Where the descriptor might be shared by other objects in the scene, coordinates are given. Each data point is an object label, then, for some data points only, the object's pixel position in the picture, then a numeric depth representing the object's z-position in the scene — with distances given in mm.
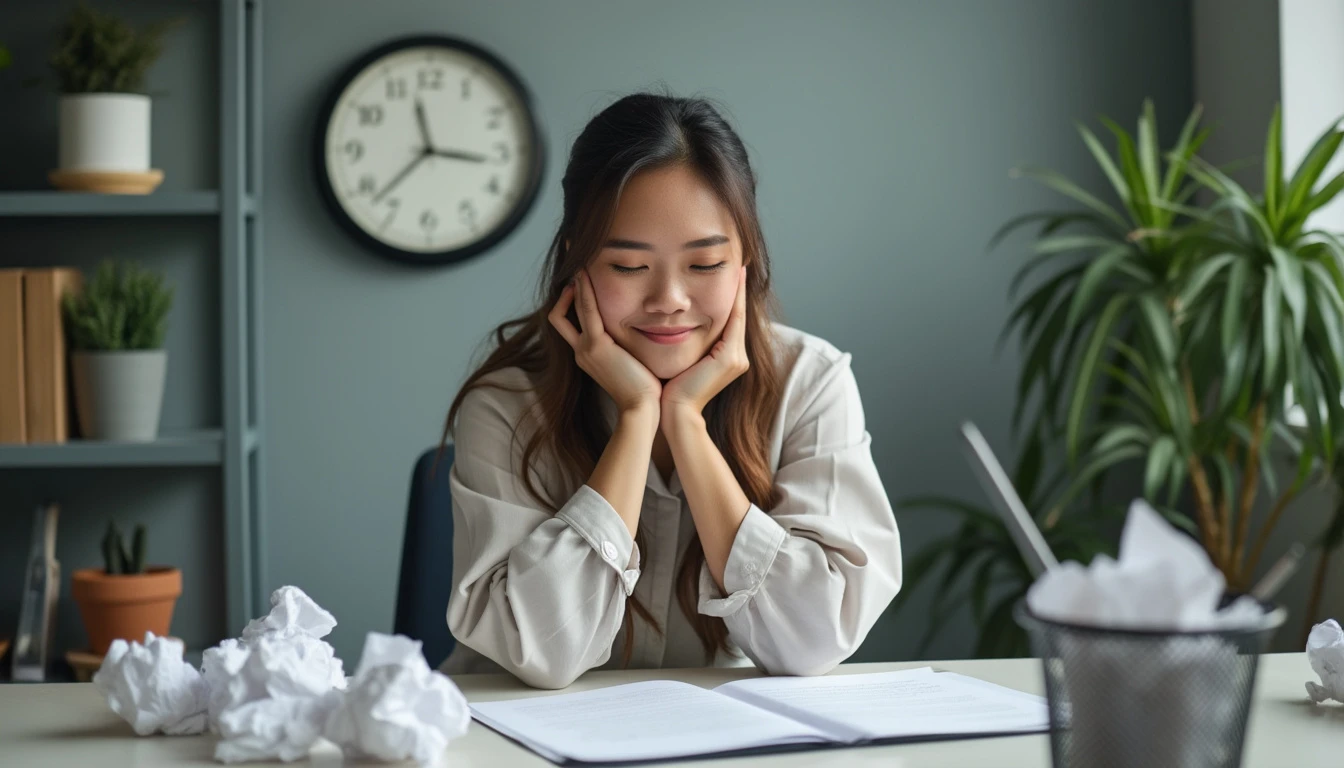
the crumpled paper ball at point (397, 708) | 957
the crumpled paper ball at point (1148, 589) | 725
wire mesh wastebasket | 739
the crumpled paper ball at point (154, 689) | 1083
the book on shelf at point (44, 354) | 2535
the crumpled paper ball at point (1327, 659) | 1154
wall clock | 2902
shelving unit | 2566
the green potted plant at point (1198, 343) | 2262
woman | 1440
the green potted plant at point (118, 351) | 2537
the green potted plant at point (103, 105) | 2604
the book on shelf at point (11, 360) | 2523
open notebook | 1058
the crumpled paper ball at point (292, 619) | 1146
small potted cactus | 2555
